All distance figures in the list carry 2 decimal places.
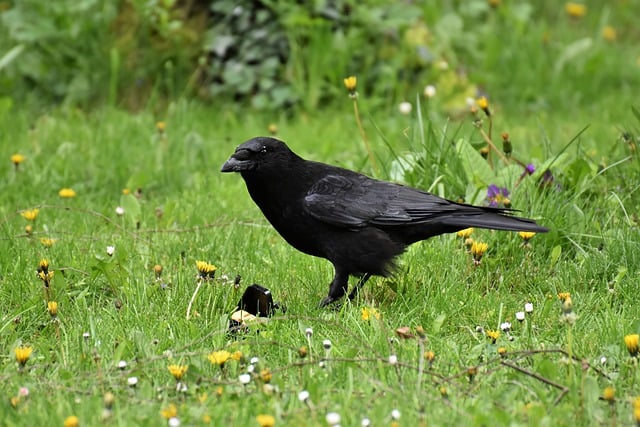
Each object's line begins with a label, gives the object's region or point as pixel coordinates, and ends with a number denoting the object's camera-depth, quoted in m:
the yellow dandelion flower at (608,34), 17.97
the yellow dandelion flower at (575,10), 18.41
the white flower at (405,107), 12.22
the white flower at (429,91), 12.18
